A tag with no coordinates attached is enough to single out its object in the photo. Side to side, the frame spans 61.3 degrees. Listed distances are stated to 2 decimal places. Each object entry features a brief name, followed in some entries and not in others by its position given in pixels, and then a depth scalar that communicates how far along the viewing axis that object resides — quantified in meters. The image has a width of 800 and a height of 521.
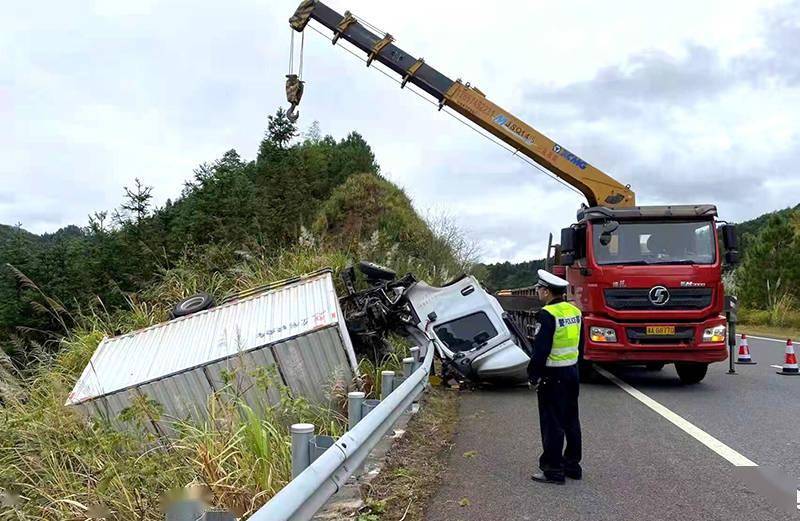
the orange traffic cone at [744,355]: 13.36
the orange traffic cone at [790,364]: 11.68
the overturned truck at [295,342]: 8.16
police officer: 5.41
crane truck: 9.80
